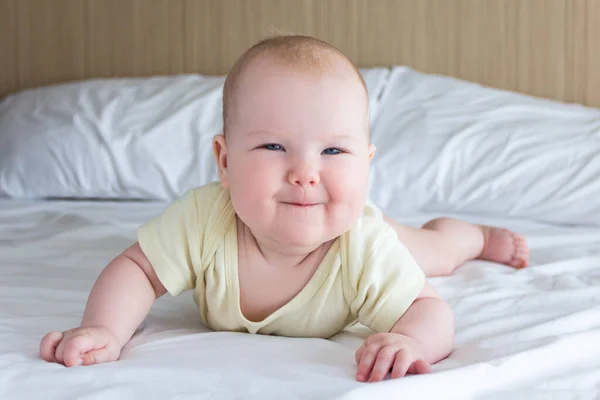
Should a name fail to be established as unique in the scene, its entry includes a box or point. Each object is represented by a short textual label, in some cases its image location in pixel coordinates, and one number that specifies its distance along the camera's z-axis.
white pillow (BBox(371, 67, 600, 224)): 1.65
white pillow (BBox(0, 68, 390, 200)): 1.89
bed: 0.77
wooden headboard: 2.09
